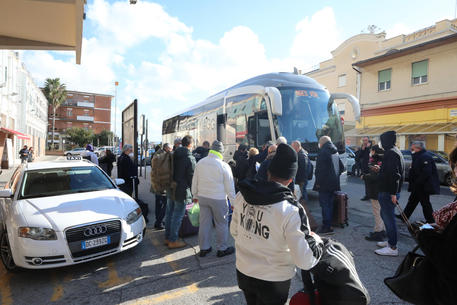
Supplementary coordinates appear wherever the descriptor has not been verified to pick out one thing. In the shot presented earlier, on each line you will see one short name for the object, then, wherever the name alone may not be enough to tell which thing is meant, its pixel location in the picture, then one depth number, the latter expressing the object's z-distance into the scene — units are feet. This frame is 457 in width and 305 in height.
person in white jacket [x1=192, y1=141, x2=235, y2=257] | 13.71
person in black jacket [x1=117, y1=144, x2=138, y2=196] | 20.86
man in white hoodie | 5.69
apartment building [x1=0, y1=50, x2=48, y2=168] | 70.56
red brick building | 242.37
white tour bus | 25.66
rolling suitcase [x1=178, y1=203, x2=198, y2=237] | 17.30
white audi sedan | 11.61
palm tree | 196.54
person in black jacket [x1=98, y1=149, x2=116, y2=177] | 32.71
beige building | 59.11
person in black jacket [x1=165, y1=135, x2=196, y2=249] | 15.24
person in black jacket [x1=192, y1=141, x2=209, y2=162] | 28.61
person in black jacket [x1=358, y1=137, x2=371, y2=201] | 29.86
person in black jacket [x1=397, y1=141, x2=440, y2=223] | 17.11
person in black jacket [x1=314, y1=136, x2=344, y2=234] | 17.24
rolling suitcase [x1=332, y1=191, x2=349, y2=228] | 18.51
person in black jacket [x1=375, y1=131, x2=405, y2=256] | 13.67
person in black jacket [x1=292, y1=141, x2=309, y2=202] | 20.49
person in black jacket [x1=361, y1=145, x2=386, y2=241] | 15.87
